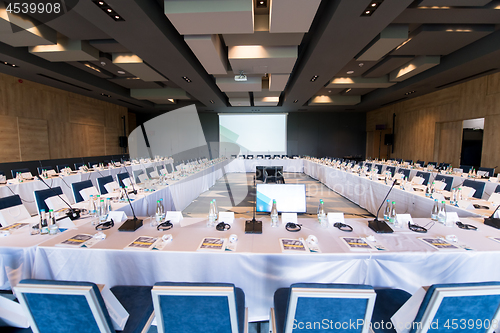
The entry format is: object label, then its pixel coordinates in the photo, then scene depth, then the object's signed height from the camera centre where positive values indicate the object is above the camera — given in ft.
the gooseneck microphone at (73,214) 7.72 -2.48
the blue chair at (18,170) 19.41 -2.45
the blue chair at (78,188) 11.33 -2.31
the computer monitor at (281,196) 7.68 -1.76
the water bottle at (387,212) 7.25 -2.19
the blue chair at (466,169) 20.92 -2.00
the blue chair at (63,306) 3.15 -2.49
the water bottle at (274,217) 7.06 -2.30
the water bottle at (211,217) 7.09 -2.32
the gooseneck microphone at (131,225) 6.56 -2.44
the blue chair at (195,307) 3.03 -2.44
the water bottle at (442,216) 7.18 -2.27
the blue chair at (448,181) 14.01 -2.16
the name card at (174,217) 7.36 -2.42
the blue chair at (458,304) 3.12 -2.40
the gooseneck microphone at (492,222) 6.77 -2.33
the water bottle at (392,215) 7.07 -2.22
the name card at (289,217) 7.18 -2.35
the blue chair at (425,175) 16.63 -2.16
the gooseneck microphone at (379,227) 6.44 -2.41
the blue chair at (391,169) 24.02 -2.42
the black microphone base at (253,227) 6.46 -2.47
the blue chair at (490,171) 18.85 -2.00
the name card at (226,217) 7.30 -2.39
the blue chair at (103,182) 12.96 -2.28
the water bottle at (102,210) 7.49 -2.28
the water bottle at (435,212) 7.47 -2.24
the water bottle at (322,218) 6.99 -2.35
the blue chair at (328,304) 3.03 -2.36
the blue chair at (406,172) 19.30 -2.22
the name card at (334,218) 7.22 -2.36
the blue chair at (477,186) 12.41 -2.22
